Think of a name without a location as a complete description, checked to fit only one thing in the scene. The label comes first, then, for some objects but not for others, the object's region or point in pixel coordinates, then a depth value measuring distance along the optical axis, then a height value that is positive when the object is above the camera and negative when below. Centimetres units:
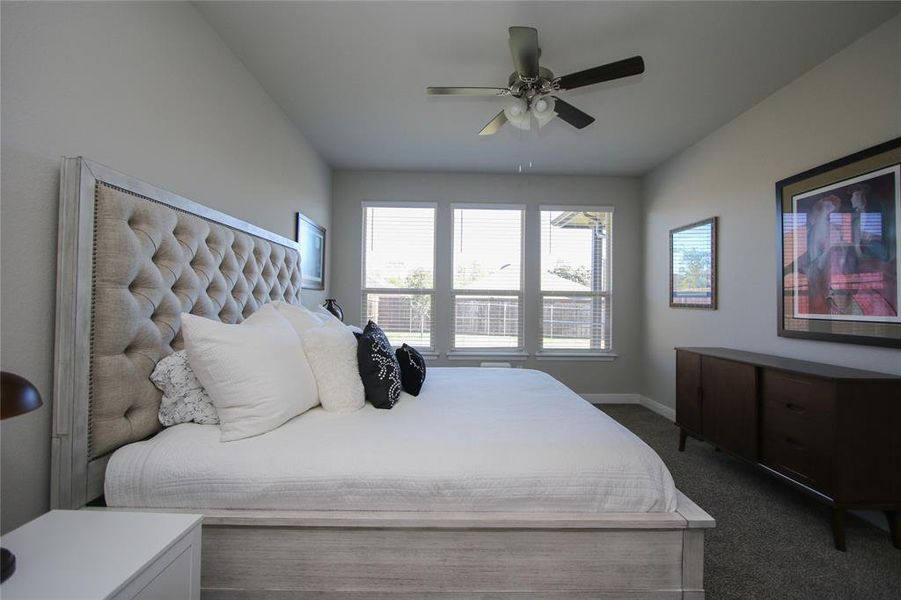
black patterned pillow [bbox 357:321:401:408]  177 -32
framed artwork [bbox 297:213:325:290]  346 +50
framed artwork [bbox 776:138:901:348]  203 +35
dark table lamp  67 -18
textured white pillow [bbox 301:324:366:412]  172 -31
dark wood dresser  184 -65
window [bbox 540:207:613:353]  464 +32
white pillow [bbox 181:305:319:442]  139 -28
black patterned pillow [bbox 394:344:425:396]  206 -37
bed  124 -65
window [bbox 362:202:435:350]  458 +44
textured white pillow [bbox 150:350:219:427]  146 -36
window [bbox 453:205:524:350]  460 +33
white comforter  127 -58
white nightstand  79 -59
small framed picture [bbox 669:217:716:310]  348 +40
